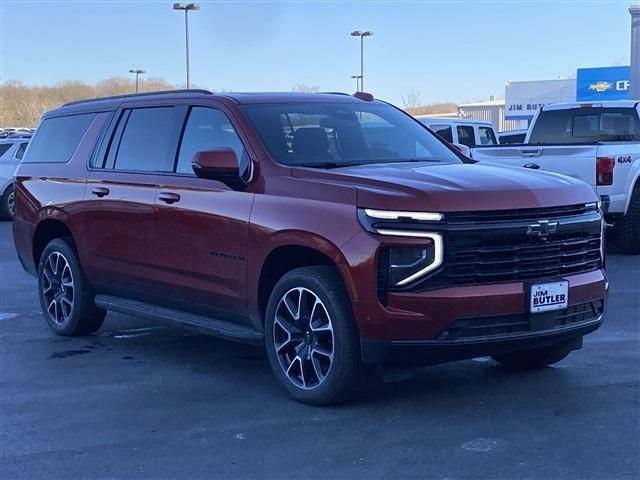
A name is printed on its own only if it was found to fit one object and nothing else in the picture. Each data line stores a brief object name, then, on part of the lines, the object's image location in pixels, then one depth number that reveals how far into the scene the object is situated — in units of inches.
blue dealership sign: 2041.1
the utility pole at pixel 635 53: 901.2
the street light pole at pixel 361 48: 1883.6
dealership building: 2048.5
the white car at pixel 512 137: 822.2
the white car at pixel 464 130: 661.5
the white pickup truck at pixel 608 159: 442.3
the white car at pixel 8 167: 780.6
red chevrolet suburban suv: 205.8
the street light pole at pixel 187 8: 1571.1
